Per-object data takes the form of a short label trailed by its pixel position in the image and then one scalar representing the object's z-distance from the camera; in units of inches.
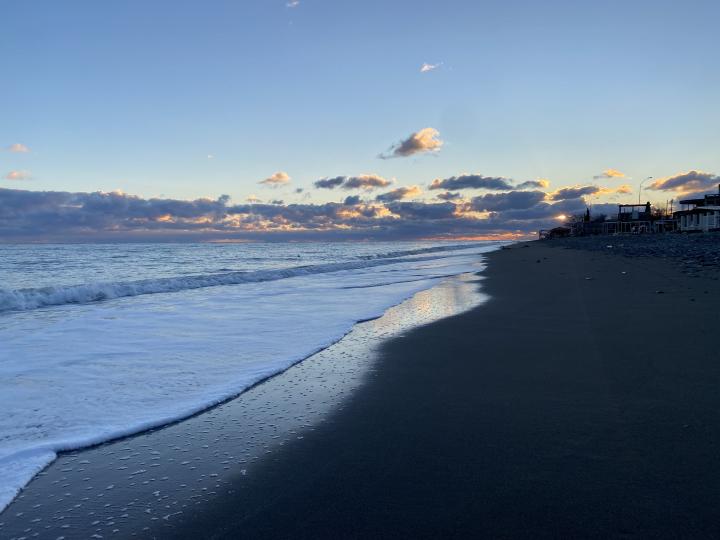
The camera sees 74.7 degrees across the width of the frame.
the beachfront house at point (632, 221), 3294.8
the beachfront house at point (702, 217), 2134.6
